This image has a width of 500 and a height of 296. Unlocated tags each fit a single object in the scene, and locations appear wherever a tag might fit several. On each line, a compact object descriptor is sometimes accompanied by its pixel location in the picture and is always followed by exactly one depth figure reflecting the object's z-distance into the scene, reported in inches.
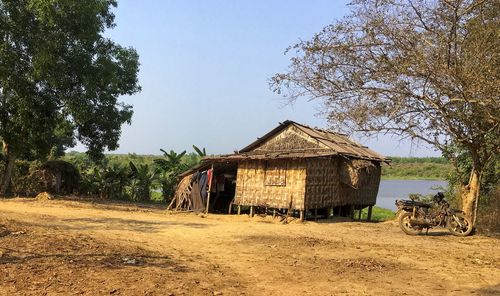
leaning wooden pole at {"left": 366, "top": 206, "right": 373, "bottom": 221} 822.3
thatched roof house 634.8
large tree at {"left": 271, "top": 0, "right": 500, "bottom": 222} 352.8
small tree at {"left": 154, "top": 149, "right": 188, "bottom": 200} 957.5
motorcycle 496.4
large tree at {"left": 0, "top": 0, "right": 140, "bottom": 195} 662.5
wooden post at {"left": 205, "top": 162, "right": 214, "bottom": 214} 722.8
